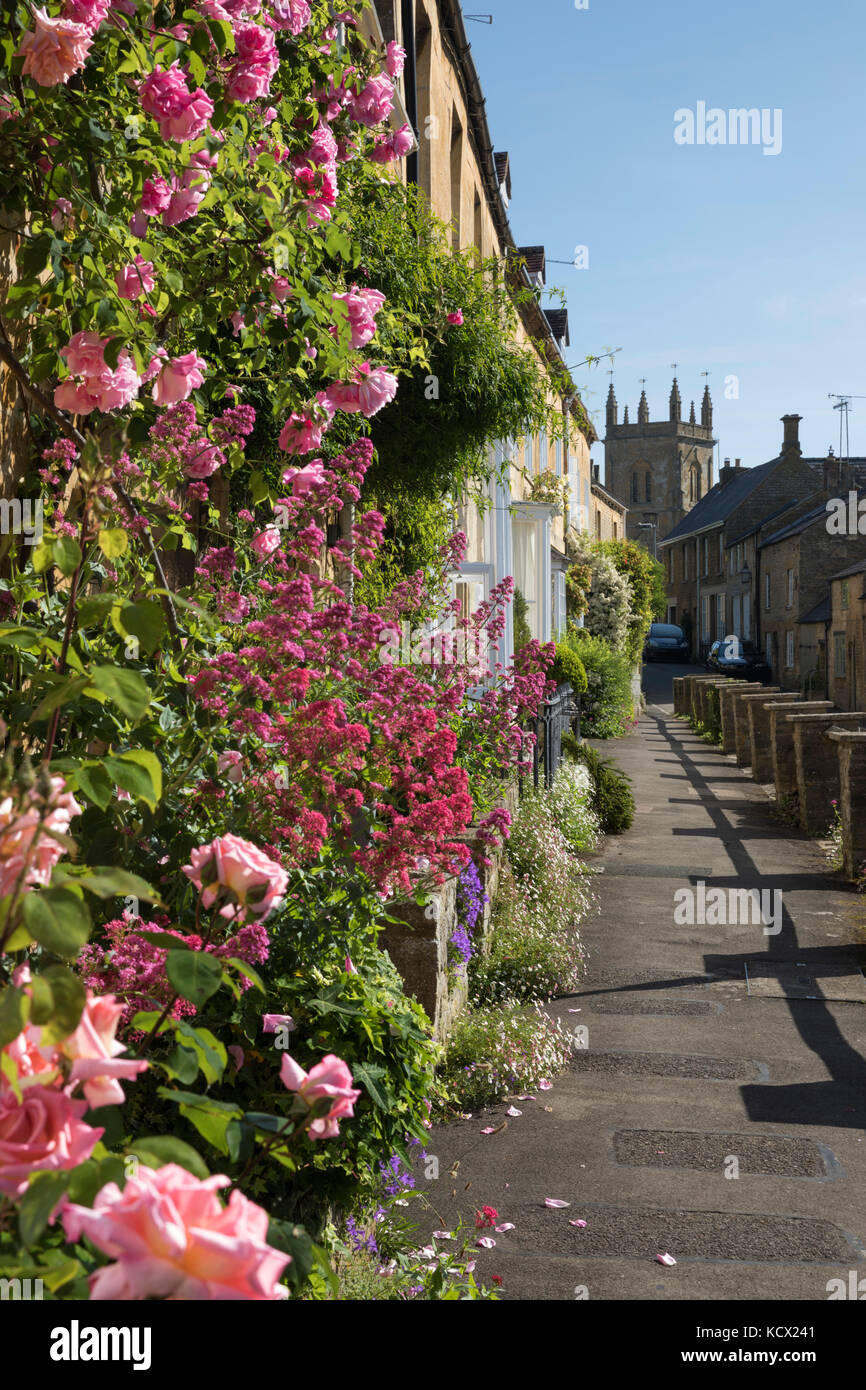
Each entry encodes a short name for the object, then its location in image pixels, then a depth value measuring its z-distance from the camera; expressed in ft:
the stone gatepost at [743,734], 66.95
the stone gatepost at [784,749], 48.60
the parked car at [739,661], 156.46
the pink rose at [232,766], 9.28
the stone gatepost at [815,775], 42.80
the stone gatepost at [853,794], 33.01
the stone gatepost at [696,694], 96.49
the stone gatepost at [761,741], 59.57
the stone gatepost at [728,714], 73.51
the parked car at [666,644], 205.36
